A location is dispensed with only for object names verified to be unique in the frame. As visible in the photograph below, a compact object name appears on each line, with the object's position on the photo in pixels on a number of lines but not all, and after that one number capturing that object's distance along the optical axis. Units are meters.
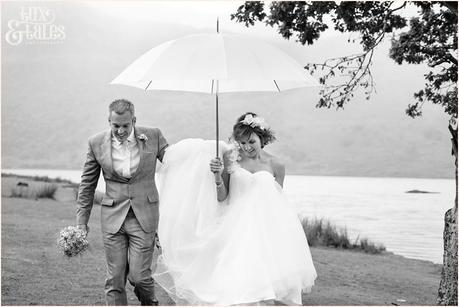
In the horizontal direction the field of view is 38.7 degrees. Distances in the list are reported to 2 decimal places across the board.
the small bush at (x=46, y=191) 22.90
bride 5.59
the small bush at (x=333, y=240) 17.52
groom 5.50
